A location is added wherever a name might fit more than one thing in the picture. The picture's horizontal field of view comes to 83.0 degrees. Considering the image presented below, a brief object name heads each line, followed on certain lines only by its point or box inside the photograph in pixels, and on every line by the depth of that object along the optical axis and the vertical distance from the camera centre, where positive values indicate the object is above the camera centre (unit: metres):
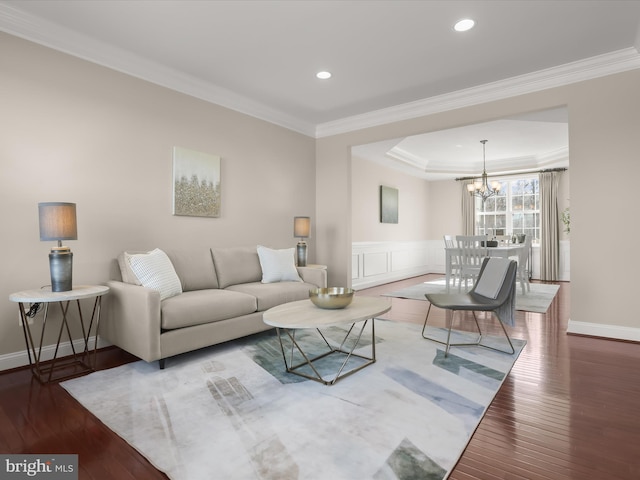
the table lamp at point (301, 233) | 4.86 +0.02
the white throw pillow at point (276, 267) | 4.15 -0.37
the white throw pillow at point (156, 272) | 3.03 -0.30
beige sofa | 2.72 -0.57
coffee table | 2.42 -0.58
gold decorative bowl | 2.67 -0.48
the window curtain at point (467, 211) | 8.98 +0.50
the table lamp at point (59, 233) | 2.61 +0.05
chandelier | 6.89 +0.86
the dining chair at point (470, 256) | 5.70 -0.40
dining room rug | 5.08 -1.07
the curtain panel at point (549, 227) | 7.75 +0.05
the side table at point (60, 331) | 2.52 -0.72
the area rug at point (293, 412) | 1.63 -1.02
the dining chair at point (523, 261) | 5.95 -0.51
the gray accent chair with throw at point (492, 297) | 3.14 -0.62
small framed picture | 7.55 +0.61
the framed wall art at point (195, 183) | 3.88 +0.60
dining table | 5.75 -0.35
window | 8.30 +0.50
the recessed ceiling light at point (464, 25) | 2.92 +1.69
